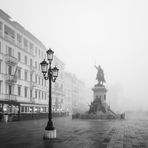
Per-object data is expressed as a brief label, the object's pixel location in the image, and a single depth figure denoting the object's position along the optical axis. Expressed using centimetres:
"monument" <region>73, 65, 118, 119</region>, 4902
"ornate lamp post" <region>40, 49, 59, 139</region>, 1723
